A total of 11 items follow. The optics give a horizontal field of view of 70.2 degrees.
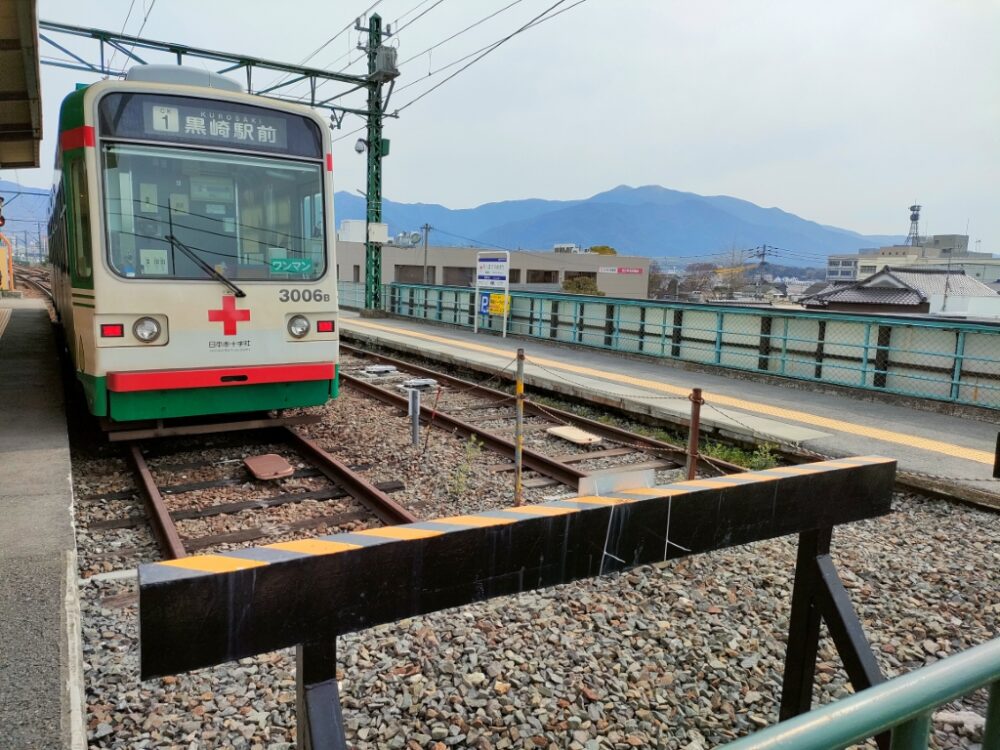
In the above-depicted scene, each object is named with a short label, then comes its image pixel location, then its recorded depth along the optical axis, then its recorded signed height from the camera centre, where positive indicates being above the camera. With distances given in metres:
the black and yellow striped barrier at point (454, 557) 1.82 -0.91
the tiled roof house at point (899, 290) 31.25 -0.45
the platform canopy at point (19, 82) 7.09 +2.27
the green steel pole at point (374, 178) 23.28 +3.05
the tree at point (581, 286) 58.47 -1.15
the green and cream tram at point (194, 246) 6.45 +0.15
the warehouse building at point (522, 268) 65.50 +0.20
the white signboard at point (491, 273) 19.08 -0.10
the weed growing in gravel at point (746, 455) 7.78 -2.06
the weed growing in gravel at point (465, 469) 6.61 -2.01
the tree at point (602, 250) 86.19 +2.78
